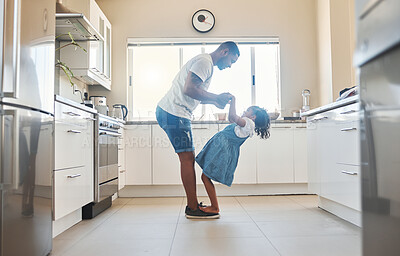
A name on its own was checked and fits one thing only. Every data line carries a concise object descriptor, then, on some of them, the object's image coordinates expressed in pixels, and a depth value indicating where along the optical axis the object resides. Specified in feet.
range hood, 9.68
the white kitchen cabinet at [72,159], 7.21
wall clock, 15.07
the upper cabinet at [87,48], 11.21
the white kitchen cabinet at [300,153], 13.44
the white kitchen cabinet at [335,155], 7.72
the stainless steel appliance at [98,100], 12.95
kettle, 13.35
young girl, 9.44
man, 9.14
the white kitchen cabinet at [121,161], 12.48
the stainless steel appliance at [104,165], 9.67
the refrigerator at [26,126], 4.53
